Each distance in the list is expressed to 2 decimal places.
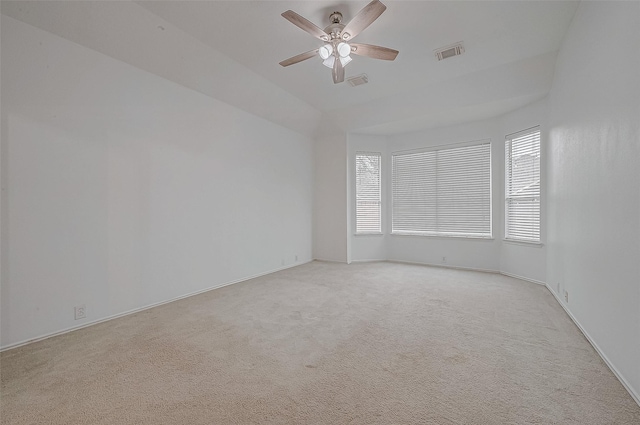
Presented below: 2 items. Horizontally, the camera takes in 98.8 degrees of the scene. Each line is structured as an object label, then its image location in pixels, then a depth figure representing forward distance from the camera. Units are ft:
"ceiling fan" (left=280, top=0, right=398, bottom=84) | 7.99
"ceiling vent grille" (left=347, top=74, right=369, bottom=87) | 13.62
